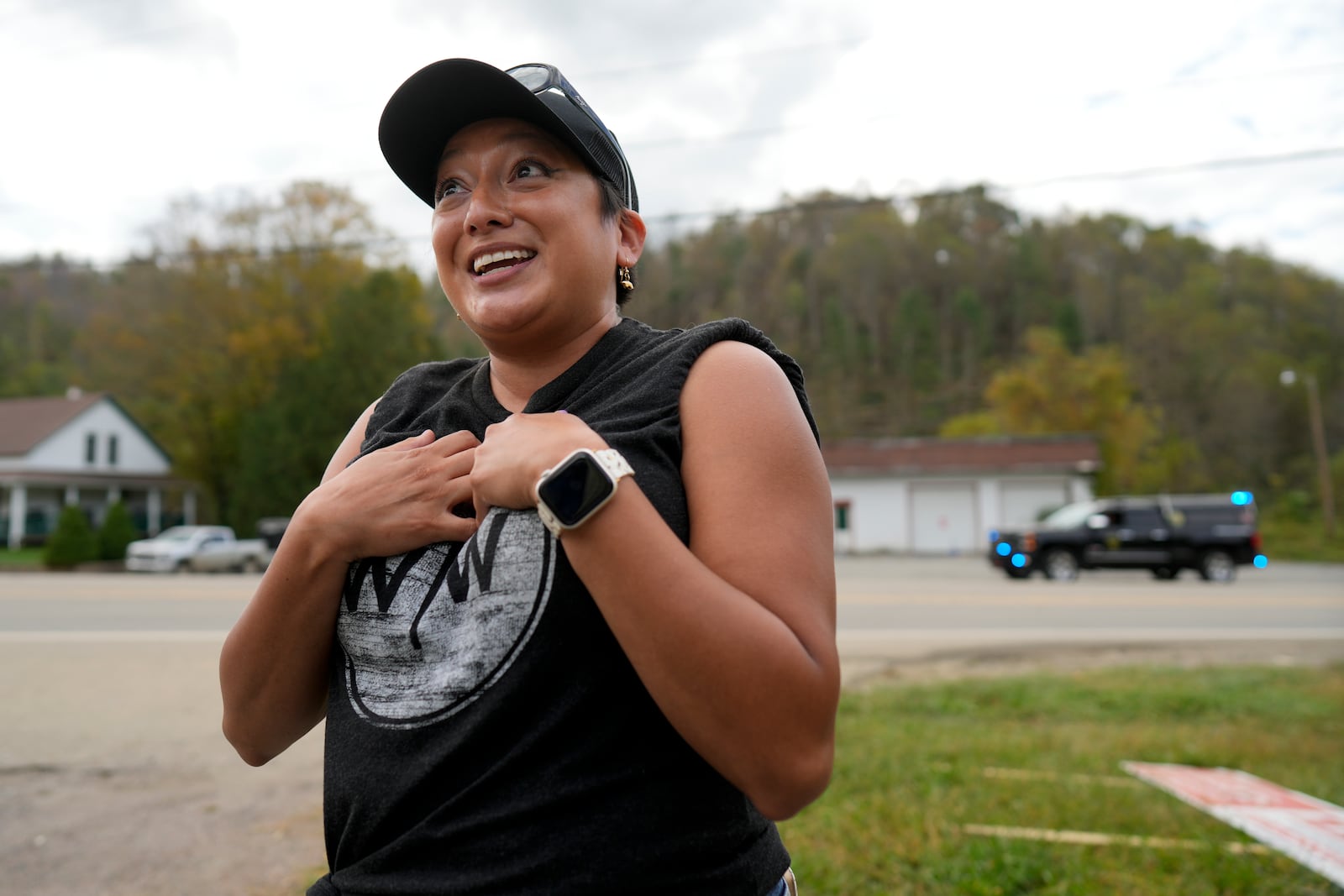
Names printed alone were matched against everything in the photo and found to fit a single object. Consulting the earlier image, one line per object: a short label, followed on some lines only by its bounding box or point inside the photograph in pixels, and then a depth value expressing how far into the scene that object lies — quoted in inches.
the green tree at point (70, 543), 1069.8
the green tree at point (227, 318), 1450.5
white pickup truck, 988.6
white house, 1539.1
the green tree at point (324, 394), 1315.2
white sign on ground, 148.6
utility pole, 1424.7
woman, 45.3
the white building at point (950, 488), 1411.2
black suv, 809.5
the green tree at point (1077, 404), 1750.7
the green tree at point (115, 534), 1141.1
